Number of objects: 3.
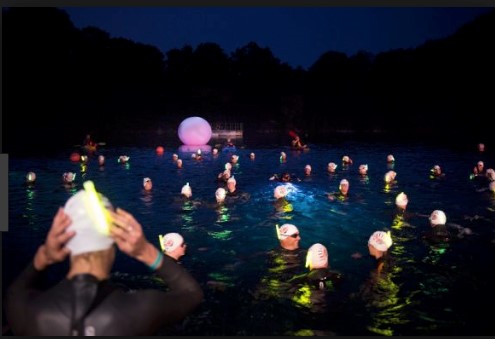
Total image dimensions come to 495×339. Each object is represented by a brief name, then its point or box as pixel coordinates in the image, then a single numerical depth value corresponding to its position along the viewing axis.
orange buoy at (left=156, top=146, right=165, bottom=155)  33.69
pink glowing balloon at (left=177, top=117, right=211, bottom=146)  39.38
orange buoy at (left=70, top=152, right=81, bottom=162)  27.16
